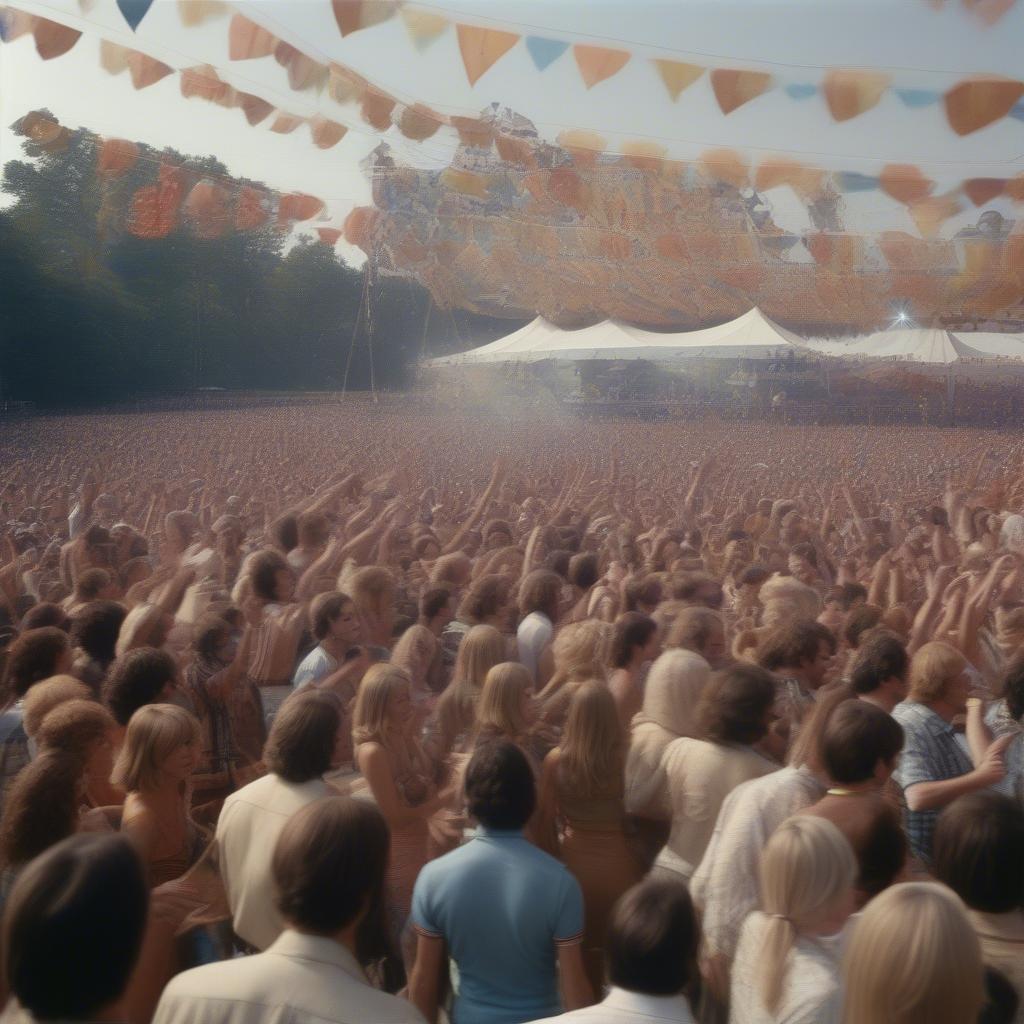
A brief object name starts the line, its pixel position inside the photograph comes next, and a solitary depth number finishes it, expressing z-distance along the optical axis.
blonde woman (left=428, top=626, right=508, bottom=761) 3.85
